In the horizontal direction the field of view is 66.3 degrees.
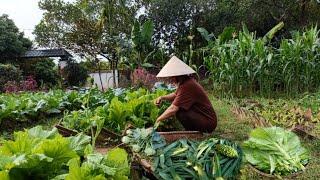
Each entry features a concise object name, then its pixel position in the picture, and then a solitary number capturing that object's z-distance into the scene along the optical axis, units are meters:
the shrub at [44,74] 10.94
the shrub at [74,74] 11.17
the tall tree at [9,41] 10.71
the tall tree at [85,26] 10.85
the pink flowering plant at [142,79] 6.04
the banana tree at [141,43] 7.80
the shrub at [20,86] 7.66
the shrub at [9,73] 8.96
